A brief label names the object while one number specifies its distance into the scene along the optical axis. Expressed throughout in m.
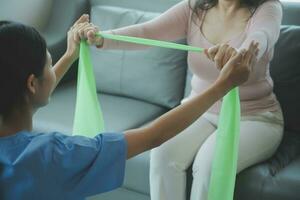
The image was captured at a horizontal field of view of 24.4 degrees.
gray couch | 2.50
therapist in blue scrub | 1.81
